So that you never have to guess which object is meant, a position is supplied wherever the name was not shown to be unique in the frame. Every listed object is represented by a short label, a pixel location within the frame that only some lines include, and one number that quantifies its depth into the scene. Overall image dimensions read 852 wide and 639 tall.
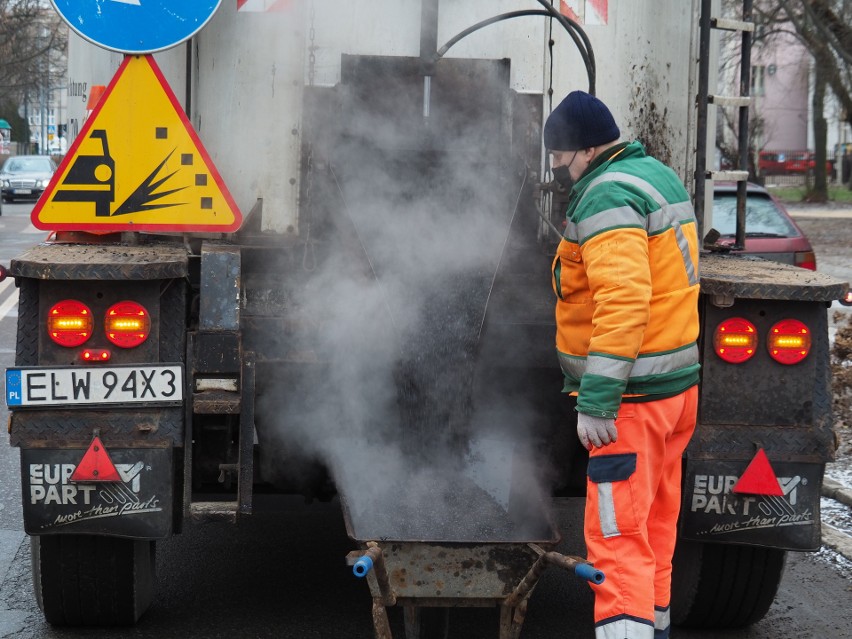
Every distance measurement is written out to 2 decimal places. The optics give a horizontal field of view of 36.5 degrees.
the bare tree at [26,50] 43.62
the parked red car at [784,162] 56.51
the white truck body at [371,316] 3.89
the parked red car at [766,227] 11.05
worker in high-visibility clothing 3.53
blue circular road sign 4.17
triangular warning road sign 4.19
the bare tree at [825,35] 24.27
